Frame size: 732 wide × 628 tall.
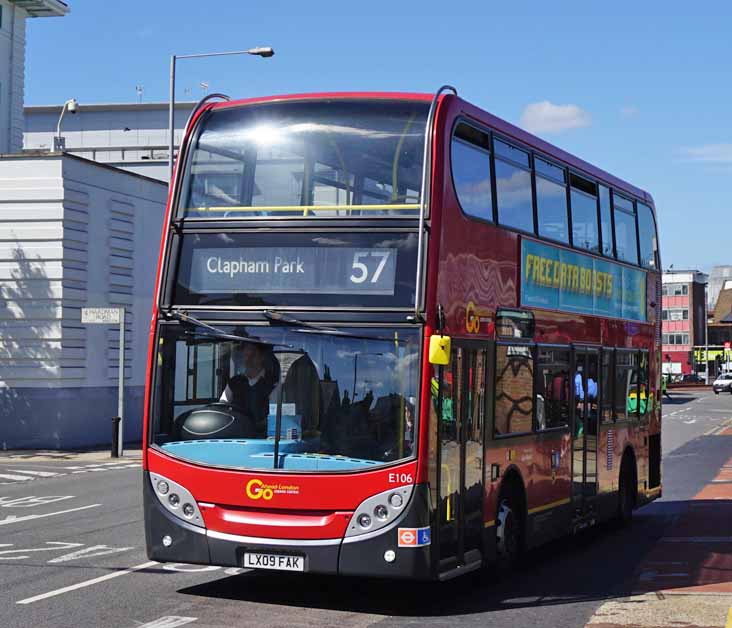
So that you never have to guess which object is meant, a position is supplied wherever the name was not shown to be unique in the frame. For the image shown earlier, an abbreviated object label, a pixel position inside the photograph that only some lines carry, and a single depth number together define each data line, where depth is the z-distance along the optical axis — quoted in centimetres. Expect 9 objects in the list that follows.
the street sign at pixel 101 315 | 2803
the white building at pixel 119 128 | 6044
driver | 1048
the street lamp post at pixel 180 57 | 3256
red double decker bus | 1014
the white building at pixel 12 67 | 4209
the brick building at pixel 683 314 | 16612
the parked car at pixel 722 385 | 10125
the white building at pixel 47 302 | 3048
